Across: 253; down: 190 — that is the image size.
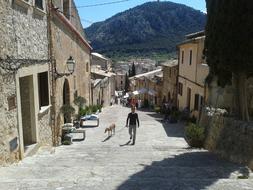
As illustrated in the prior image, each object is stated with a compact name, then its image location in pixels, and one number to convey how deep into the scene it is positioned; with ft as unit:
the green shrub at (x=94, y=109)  81.76
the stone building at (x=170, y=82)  97.60
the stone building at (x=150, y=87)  131.06
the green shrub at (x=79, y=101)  60.39
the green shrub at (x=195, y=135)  41.09
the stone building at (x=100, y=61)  214.36
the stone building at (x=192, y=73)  65.05
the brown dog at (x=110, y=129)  50.89
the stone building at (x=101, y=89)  104.32
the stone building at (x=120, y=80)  319.27
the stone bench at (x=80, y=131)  48.89
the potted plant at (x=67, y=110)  47.03
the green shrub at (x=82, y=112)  67.29
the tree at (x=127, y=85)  256.32
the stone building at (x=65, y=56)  43.09
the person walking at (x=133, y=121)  42.78
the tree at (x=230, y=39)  28.07
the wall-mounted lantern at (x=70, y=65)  46.91
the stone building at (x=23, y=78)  25.12
